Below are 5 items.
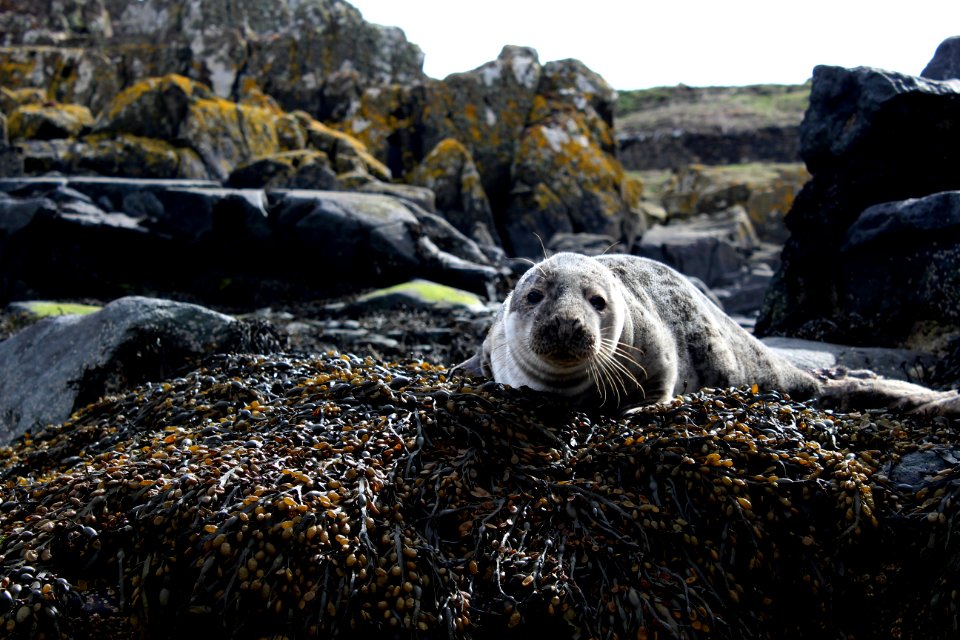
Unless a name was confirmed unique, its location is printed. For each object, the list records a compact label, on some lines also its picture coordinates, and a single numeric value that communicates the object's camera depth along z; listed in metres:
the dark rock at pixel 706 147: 42.12
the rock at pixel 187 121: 17.34
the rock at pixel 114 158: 16.17
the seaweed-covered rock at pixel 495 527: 3.00
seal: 4.10
